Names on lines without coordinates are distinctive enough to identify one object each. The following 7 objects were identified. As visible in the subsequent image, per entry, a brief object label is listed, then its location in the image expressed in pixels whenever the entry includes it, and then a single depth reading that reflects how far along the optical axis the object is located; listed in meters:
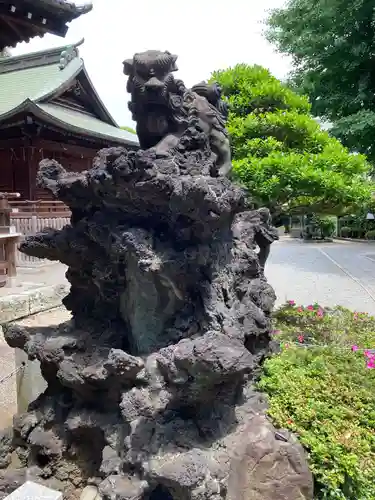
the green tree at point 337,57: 9.70
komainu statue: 2.55
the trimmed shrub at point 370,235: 20.53
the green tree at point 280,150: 5.78
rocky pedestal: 2.18
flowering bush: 2.35
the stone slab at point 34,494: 2.08
